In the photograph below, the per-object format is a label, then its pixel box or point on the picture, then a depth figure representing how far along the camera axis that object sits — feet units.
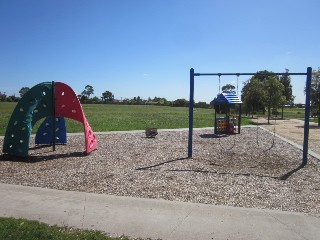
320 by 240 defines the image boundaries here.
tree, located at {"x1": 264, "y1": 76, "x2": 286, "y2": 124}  97.35
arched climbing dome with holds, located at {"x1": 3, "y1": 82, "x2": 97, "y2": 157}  32.71
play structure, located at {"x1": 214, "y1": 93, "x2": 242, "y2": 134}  58.17
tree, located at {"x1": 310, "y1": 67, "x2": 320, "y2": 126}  97.50
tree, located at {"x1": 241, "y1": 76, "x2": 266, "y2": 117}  105.50
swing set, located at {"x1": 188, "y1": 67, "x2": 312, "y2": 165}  31.63
